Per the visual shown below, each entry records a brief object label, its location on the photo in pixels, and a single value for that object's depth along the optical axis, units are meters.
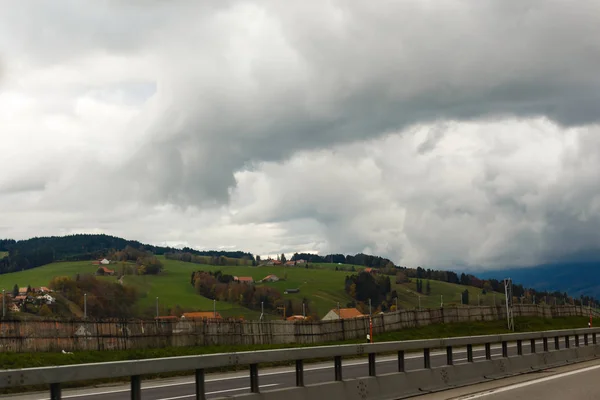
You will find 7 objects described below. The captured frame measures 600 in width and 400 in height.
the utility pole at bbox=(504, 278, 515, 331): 49.59
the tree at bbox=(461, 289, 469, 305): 163.00
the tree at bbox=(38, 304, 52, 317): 78.88
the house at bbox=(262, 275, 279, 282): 162.57
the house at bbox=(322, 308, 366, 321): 127.19
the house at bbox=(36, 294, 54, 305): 84.36
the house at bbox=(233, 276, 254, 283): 153.01
